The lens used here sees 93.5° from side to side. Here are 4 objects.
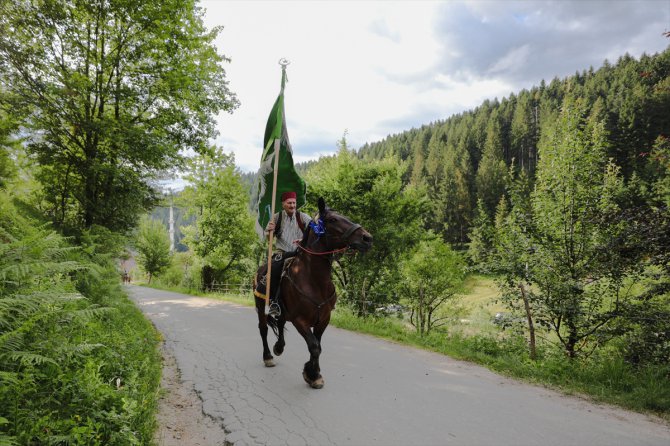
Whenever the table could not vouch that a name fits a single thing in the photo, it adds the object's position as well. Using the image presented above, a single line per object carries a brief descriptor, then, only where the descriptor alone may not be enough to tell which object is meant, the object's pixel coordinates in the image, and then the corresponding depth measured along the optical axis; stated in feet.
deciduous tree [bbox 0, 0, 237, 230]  27.73
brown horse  14.97
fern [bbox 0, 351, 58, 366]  8.38
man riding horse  17.99
